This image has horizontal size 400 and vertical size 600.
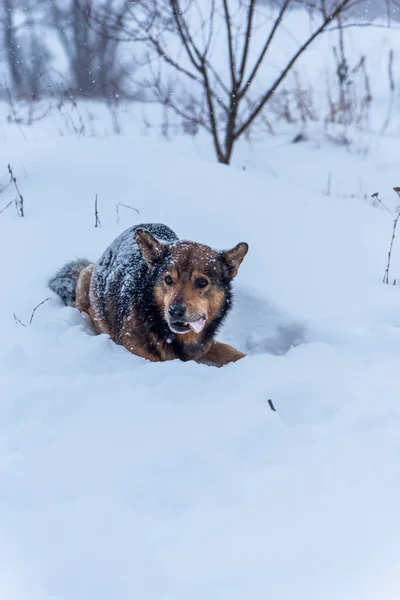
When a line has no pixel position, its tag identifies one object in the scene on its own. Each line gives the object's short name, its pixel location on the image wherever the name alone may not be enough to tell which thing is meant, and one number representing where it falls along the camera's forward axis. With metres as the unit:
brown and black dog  3.32
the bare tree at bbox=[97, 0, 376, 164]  5.92
